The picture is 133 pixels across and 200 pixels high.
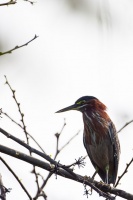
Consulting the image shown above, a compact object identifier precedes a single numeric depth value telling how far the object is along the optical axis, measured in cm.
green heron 1023
